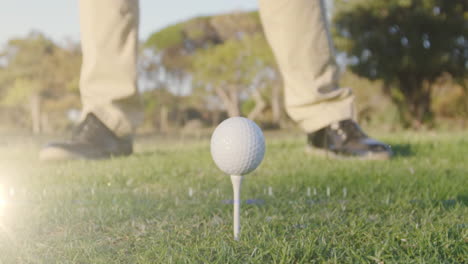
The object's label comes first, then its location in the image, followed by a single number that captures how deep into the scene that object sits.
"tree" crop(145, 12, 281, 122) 25.06
